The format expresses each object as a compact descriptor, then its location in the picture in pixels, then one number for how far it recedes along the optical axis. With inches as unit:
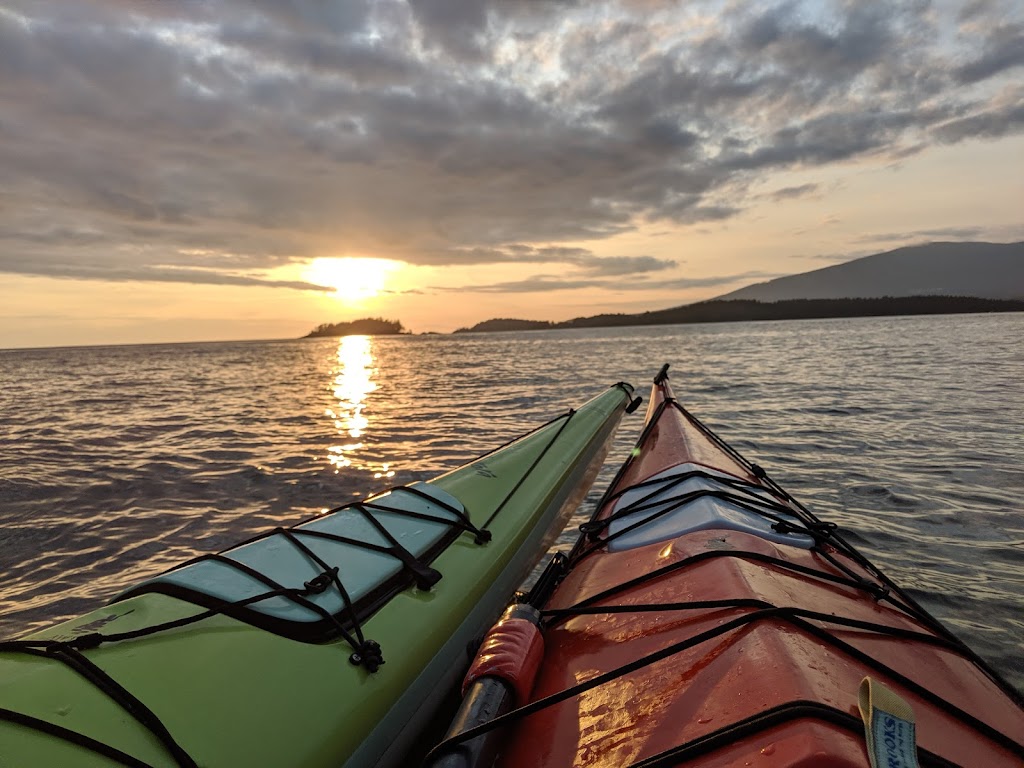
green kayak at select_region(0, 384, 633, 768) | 33.2
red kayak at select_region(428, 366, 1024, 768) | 25.0
